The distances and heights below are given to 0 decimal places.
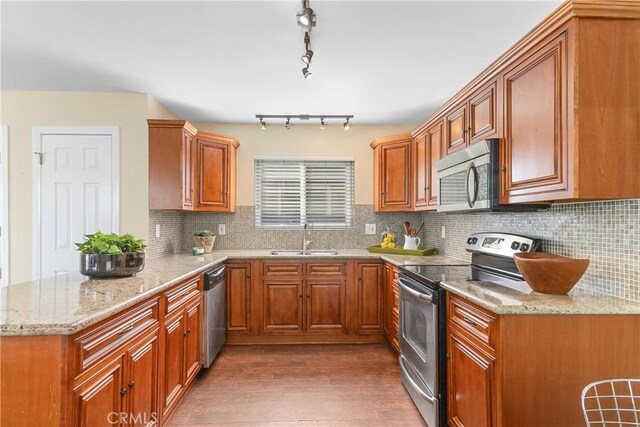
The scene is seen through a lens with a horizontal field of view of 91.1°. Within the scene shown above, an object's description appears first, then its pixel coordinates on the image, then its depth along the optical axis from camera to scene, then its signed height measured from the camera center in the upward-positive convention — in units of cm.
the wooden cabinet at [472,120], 187 +64
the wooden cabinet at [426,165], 271 +47
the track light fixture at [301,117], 339 +107
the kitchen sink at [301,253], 329 -42
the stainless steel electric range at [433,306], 182 -58
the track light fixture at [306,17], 159 +103
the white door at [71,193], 285 +20
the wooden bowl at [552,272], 143 -27
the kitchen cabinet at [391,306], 280 -85
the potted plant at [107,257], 174 -23
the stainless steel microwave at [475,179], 180 +22
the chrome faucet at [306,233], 372 -22
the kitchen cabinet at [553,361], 128 -60
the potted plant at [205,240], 339 -27
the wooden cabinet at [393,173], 333 +46
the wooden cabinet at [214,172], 326 +46
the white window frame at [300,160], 378 +67
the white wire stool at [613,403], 127 -76
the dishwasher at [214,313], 254 -86
